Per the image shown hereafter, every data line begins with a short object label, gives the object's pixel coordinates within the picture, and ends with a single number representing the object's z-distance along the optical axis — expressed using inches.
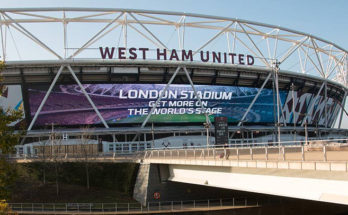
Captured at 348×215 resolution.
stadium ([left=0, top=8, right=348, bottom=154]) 2728.8
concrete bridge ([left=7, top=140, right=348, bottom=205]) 743.1
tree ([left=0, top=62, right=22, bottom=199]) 698.2
